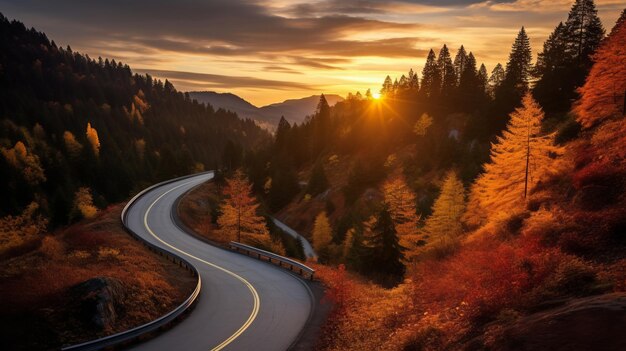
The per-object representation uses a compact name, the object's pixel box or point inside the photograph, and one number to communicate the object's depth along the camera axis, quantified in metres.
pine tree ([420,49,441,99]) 91.88
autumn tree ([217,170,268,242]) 47.62
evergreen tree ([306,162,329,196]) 87.06
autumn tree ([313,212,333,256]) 63.19
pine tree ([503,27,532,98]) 75.06
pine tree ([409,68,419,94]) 98.84
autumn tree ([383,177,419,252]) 40.28
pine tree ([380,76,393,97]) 139.45
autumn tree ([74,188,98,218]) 73.69
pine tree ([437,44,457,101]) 89.50
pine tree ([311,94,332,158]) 111.56
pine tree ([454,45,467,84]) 94.00
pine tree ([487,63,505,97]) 107.96
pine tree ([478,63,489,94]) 86.81
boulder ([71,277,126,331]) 18.61
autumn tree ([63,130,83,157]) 131.62
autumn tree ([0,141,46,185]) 109.75
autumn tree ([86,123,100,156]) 143.52
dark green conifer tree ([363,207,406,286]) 38.66
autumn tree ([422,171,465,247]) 39.69
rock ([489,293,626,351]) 9.45
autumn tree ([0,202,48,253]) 54.34
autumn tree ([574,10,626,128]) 34.25
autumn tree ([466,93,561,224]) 32.31
